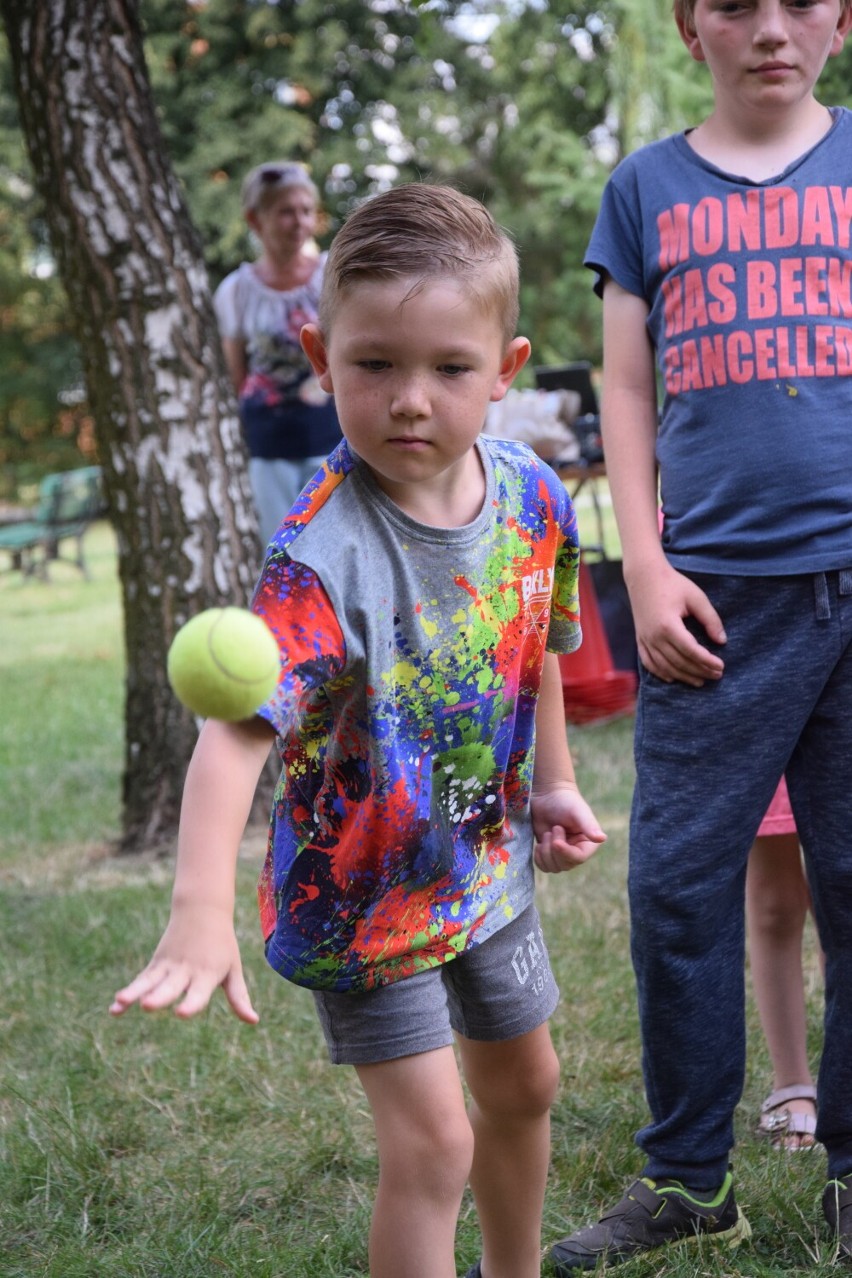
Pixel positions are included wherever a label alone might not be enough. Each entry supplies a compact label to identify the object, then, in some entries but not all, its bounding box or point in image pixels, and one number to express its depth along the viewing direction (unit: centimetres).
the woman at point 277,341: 515
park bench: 1684
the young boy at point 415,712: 160
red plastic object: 624
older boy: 199
